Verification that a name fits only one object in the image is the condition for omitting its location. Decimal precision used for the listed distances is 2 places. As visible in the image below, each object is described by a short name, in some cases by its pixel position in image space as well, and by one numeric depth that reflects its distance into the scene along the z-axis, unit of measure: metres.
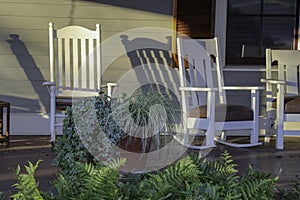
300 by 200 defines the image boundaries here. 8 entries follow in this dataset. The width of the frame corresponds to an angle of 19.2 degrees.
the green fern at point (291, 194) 2.91
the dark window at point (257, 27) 9.60
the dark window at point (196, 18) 9.20
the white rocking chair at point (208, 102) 7.60
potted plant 4.17
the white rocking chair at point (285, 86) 8.28
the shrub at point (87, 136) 4.03
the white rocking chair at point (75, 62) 8.47
